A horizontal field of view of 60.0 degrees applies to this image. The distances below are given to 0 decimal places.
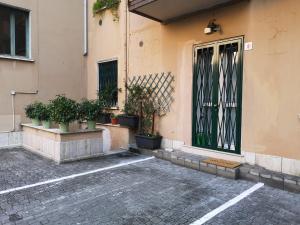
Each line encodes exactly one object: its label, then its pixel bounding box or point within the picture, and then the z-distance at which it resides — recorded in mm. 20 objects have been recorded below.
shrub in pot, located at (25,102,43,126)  6737
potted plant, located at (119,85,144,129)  6902
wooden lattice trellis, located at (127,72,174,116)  6375
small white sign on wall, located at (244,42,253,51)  4895
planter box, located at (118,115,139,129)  6863
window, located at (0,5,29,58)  7375
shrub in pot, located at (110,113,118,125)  7538
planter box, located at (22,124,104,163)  5645
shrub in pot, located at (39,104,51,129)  6334
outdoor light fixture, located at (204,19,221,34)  5356
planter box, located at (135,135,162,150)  6348
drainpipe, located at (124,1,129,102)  7578
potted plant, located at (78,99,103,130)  5943
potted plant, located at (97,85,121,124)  8148
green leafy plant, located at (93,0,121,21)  7902
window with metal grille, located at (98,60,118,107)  8164
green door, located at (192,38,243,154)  5184
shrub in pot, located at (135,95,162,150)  6393
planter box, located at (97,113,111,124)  8164
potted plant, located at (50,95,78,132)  5551
